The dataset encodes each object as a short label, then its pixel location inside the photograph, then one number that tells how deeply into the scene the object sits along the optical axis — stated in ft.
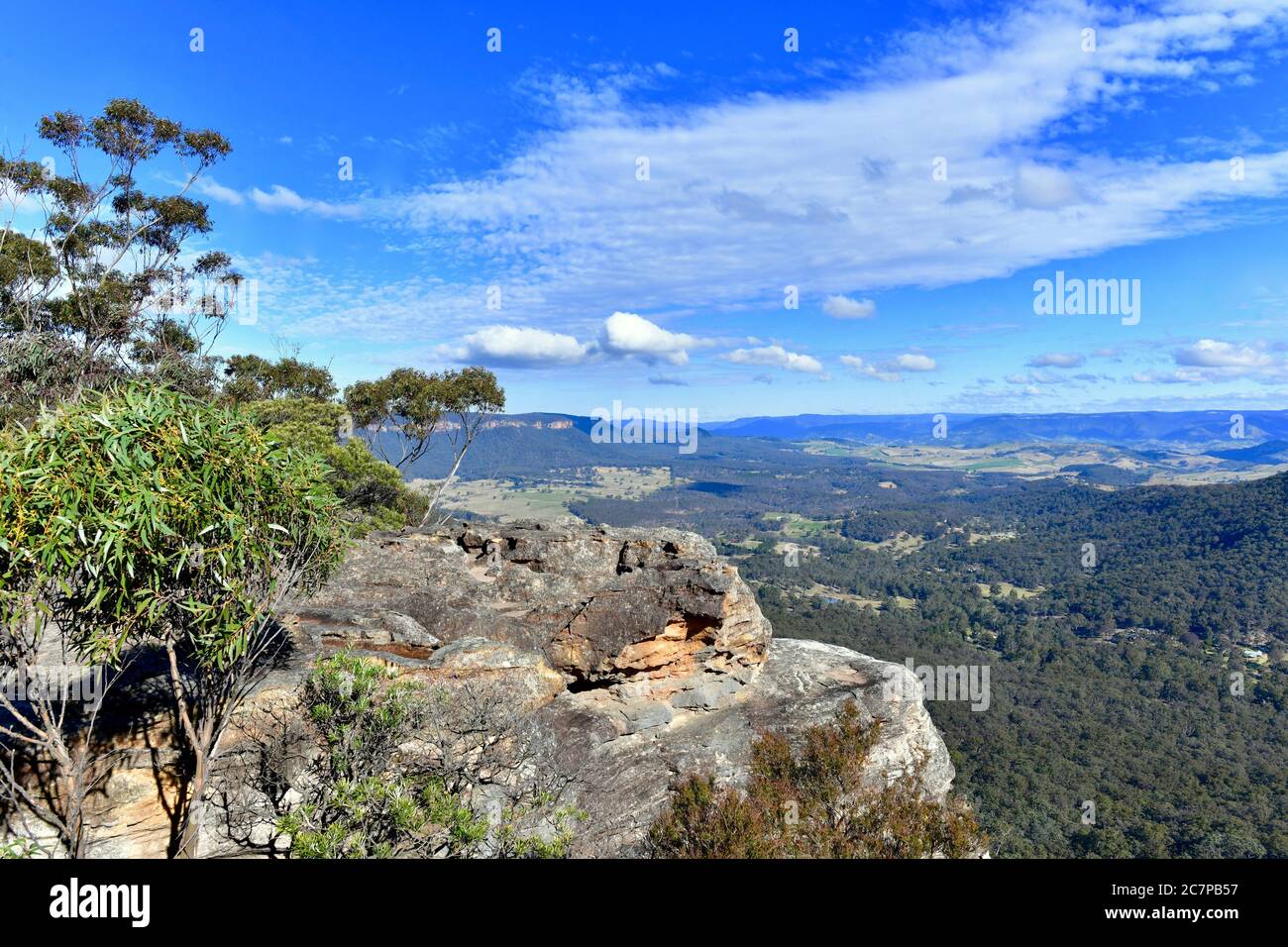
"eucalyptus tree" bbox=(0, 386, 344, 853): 23.61
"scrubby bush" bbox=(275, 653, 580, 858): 27.53
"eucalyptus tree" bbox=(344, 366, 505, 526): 116.06
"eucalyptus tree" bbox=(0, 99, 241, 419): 81.20
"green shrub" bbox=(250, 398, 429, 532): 92.89
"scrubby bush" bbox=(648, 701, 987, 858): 37.14
